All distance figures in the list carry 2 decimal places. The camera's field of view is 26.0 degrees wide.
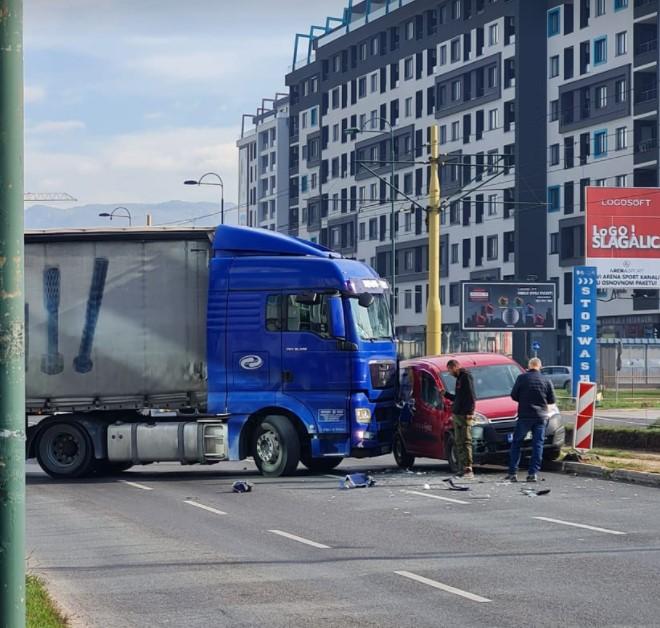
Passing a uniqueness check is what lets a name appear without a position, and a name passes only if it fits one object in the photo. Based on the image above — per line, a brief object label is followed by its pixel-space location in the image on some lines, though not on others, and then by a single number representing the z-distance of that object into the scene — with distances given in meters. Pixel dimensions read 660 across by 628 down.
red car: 22.58
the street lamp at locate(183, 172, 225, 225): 64.69
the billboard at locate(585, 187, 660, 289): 54.69
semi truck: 21.97
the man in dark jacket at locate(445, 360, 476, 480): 21.28
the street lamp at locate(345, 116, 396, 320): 24.08
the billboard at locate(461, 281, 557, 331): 61.97
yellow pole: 33.03
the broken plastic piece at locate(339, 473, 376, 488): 20.91
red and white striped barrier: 23.69
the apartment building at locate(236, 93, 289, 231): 130.88
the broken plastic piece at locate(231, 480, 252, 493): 20.22
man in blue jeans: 20.98
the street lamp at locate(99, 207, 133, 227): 73.32
